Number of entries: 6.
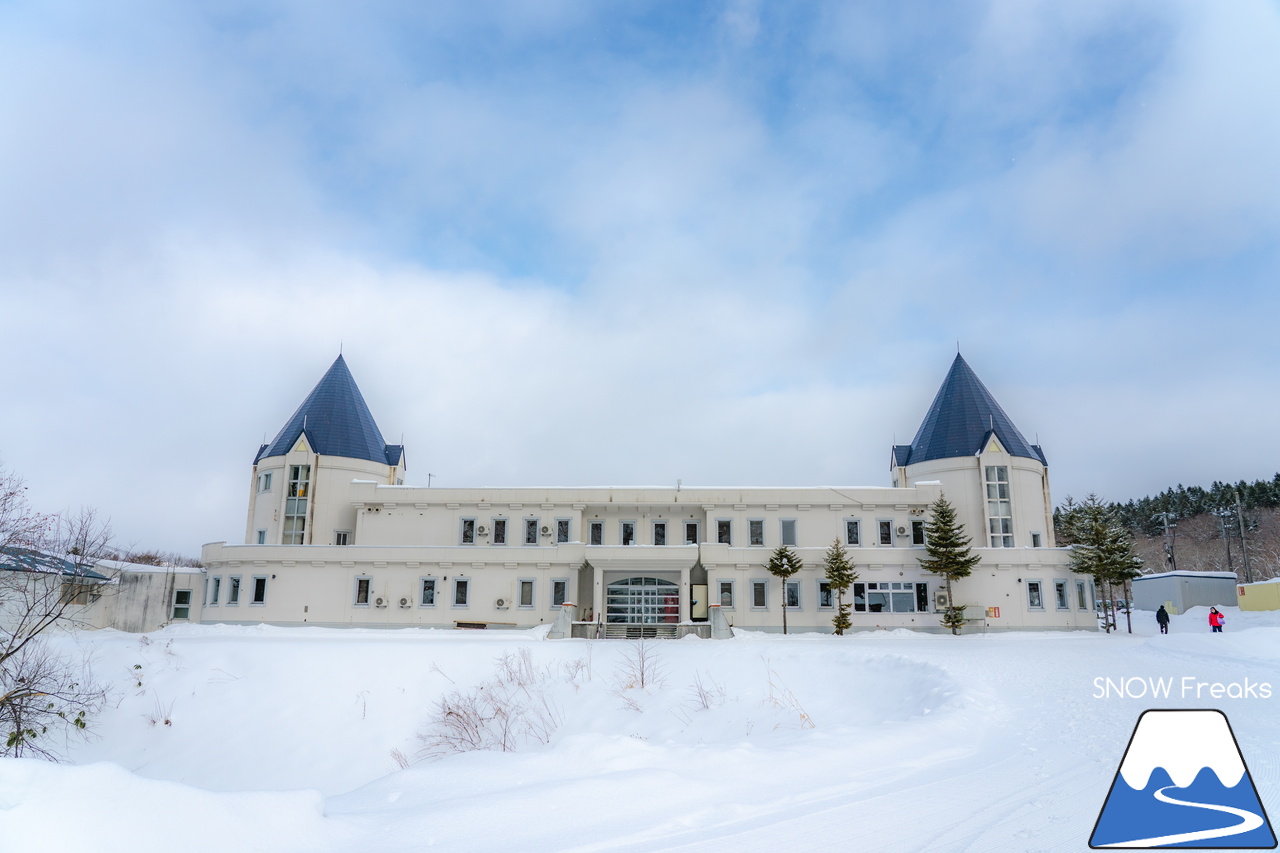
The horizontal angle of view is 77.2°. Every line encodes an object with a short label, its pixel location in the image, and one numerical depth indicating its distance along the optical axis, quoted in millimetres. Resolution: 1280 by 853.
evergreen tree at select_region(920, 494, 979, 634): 34125
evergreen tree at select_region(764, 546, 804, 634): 34625
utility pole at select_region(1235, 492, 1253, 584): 62038
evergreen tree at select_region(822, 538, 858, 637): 33969
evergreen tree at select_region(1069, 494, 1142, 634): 34844
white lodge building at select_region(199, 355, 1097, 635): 35812
